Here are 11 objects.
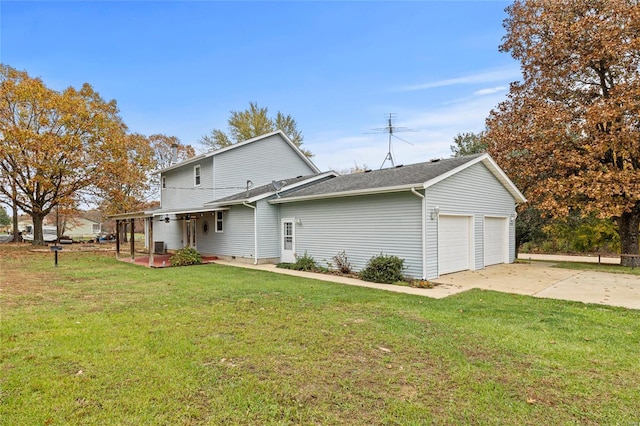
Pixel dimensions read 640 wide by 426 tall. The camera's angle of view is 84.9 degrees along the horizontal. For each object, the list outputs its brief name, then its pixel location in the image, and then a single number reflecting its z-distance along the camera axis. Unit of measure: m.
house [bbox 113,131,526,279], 10.70
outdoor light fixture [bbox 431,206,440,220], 10.52
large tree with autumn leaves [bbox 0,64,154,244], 20.31
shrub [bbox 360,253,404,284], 10.18
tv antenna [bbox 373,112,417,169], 18.06
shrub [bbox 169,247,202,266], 14.43
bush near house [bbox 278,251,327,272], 13.08
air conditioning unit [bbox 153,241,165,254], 21.16
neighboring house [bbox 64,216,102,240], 61.03
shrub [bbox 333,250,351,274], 12.12
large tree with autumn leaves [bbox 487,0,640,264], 12.50
